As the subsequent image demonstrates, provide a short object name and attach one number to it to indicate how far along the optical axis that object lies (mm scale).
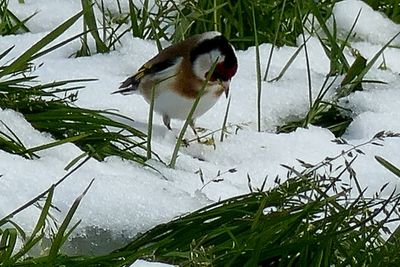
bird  8125
